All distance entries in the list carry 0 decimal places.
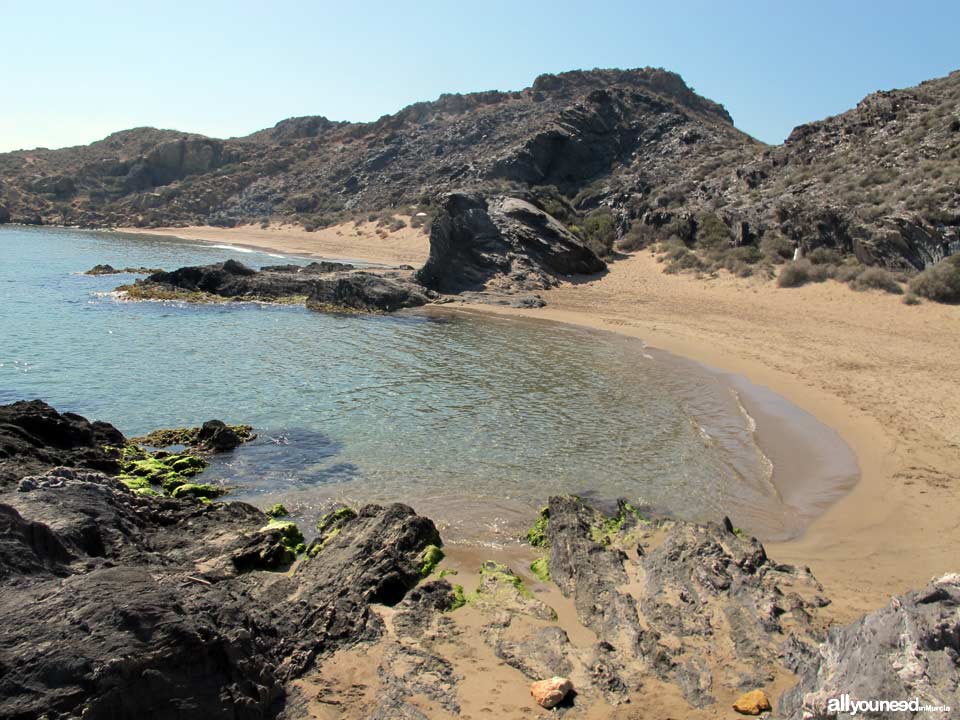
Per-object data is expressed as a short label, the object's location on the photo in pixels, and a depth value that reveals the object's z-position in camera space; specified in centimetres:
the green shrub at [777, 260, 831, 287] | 2544
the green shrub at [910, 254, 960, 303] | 2117
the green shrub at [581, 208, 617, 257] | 3447
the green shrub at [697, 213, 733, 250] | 3206
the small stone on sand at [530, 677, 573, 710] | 480
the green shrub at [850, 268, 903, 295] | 2295
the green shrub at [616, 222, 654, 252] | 3619
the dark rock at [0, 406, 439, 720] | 374
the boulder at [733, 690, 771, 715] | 473
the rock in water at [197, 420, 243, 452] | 1085
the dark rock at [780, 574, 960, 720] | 348
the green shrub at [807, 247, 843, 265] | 2650
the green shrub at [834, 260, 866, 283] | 2438
